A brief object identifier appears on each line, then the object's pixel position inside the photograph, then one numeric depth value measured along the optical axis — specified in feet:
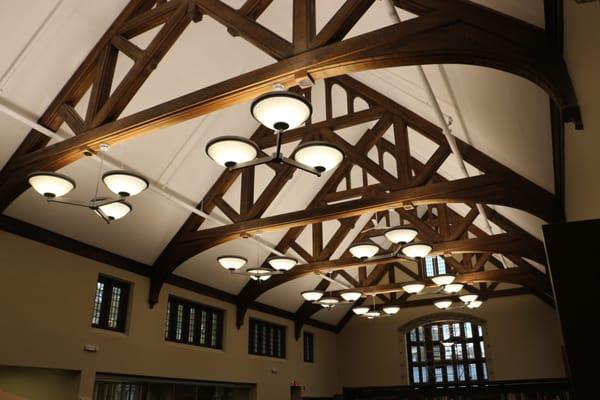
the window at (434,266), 47.63
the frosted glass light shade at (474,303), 38.36
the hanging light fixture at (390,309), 37.81
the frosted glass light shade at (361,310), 37.70
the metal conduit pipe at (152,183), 18.78
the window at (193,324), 33.09
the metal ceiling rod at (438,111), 14.73
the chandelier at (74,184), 15.98
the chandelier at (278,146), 12.16
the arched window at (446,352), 47.19
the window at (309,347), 48.73
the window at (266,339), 41.27
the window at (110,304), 27.99
